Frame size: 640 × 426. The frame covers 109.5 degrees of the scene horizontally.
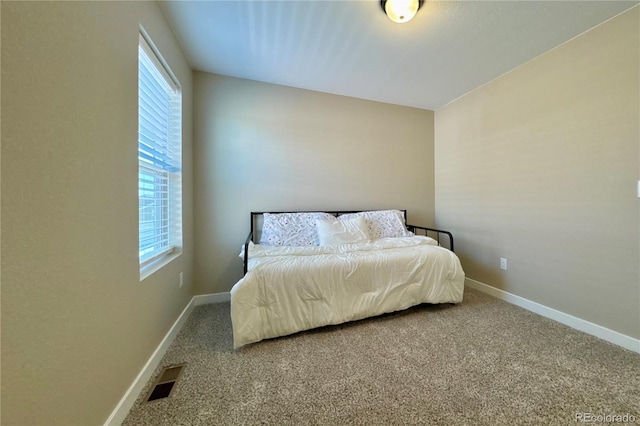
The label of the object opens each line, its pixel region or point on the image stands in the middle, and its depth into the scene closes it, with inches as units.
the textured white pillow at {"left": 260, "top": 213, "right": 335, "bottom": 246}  88.4
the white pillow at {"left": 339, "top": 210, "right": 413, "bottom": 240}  99.2
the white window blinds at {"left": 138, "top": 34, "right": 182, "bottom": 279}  54.2
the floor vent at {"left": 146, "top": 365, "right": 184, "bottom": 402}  45.2
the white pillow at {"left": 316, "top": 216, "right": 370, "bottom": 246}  88.4
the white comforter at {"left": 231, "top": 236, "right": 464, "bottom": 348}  60.5
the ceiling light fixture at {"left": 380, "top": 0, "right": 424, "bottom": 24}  54.2
